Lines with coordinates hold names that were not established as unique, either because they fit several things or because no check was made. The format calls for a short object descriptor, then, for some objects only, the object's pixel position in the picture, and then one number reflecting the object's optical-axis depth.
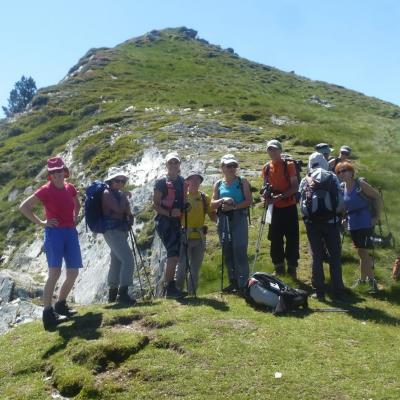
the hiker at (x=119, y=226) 11.77
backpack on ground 10.83
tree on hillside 126.31
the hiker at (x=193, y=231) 12.32
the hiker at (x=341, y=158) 15.92
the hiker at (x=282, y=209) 12.41
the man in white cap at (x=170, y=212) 11.88
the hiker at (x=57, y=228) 10.74
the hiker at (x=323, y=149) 14.16
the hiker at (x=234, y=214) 12.07
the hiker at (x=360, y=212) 12.35
